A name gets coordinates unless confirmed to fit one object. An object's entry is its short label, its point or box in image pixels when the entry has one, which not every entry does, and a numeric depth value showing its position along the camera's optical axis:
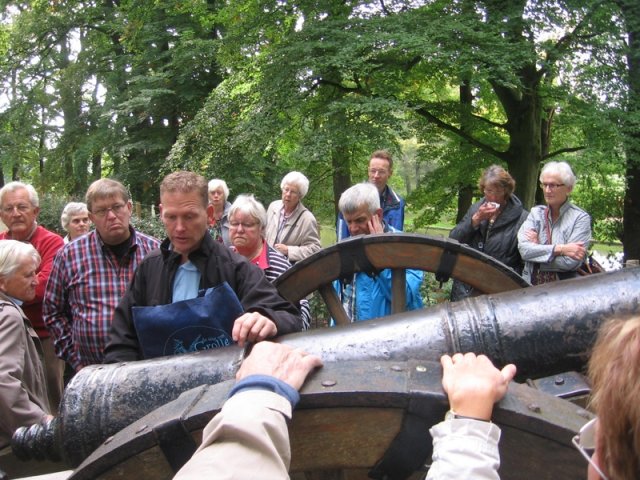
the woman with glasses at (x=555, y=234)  3.67
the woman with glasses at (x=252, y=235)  3.25
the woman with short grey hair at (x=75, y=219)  4.69
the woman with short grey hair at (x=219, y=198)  5.00
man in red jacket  3.79
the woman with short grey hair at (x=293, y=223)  4.48
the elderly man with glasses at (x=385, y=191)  4.43
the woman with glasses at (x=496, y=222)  3.99
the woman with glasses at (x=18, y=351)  2.32
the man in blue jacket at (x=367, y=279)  3.05
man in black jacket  2.23
